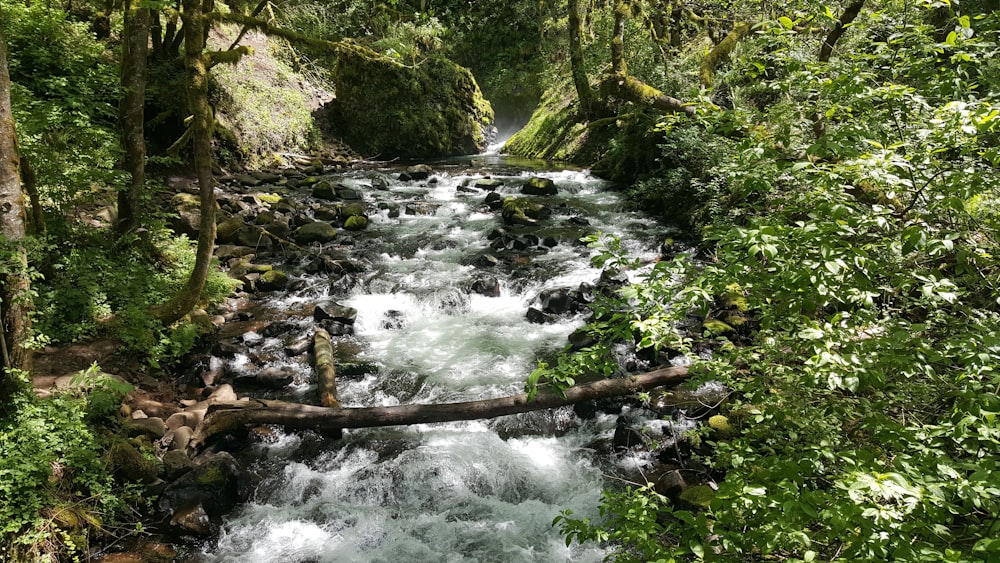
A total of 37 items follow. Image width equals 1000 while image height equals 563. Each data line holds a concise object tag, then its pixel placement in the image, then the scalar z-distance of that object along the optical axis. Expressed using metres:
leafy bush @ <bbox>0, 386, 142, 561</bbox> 3.66
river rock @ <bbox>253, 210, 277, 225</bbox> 11.98
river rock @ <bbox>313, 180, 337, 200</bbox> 15.23
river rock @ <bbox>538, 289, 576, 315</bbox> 8.84
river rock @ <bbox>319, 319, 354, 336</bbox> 8.25
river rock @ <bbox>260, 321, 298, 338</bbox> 7.99
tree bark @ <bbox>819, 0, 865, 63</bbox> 7.04
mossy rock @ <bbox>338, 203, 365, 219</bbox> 13.60
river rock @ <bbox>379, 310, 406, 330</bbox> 8.63
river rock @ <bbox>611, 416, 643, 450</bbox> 5.55
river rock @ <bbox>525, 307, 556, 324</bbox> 8.63
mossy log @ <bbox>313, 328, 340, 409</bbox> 6.02
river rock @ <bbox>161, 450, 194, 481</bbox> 4.82
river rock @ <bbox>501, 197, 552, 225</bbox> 13.34
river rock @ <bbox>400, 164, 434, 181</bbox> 18.78
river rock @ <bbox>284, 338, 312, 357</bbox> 7.50
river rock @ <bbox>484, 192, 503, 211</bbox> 14.66
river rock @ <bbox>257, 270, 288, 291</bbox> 9.66
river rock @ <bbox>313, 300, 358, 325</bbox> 8.48
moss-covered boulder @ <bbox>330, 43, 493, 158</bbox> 24.56
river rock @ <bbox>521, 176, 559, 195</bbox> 15.48
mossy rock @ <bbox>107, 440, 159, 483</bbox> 4.54
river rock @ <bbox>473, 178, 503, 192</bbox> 16.48
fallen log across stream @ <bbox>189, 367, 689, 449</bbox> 5.36
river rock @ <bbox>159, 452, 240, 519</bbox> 4.58
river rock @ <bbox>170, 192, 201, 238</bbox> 10.03
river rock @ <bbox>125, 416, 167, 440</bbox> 5.12
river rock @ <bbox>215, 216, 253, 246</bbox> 11.03
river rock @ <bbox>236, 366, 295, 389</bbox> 6.68
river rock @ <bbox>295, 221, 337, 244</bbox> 11.92
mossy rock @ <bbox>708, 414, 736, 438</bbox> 5.19
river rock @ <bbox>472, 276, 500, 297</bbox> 9.49
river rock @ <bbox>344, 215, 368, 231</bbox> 13.12
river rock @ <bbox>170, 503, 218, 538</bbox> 4.38
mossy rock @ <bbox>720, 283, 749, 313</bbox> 7.59
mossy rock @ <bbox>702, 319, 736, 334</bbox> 7.07
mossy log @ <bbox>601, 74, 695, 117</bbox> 10.02
